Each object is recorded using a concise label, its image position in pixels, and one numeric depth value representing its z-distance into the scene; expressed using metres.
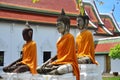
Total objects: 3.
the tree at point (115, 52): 17.20
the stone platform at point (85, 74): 7.74
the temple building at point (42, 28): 19.02
